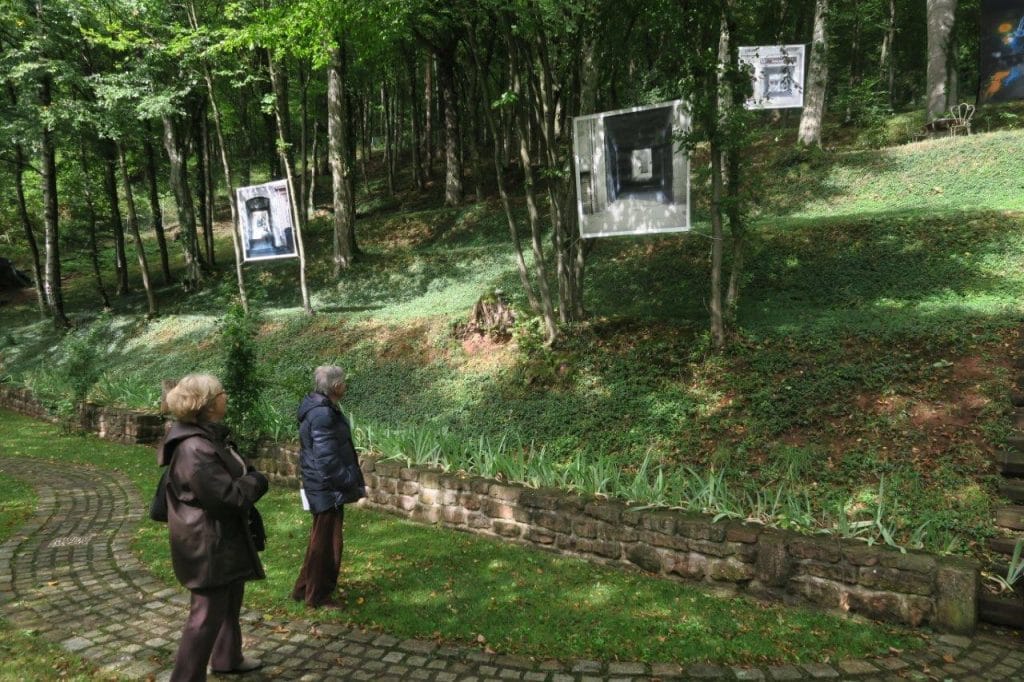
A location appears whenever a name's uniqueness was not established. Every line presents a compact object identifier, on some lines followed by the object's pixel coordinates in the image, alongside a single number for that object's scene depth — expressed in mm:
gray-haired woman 4105
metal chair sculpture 14156
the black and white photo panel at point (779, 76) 11125
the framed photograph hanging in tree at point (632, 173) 7633
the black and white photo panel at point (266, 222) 12945
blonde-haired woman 2900
